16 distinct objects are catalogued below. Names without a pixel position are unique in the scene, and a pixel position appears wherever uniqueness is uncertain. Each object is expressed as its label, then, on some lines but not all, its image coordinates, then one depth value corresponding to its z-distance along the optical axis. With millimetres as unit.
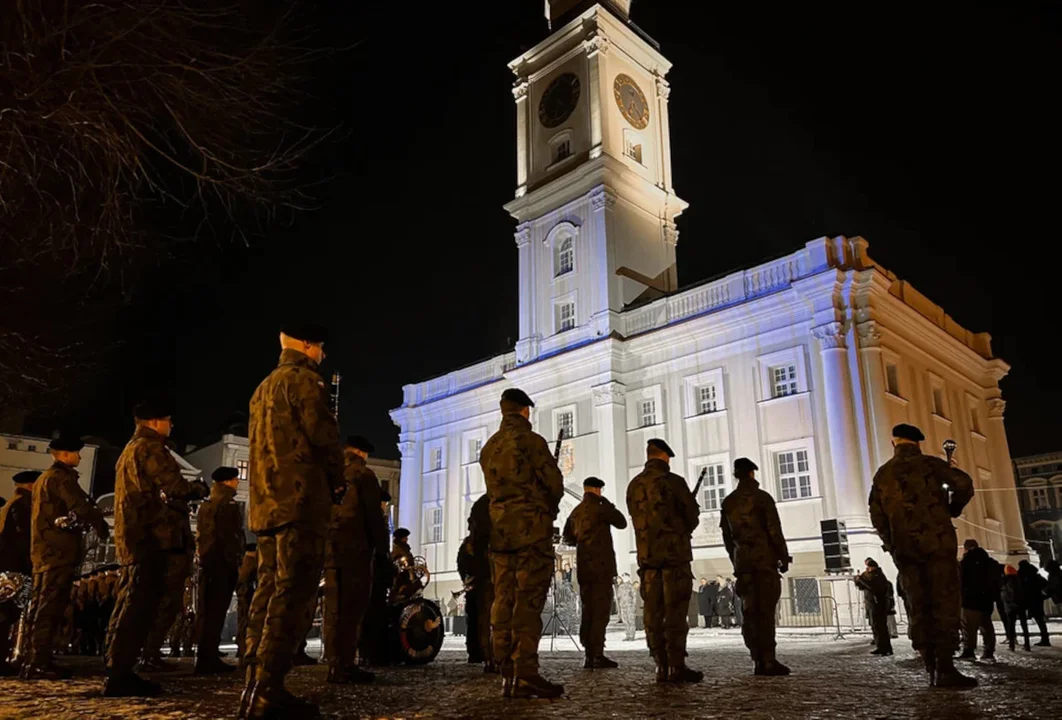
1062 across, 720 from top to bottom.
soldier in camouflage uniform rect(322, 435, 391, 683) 7324
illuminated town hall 24297
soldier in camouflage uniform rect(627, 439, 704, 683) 7344
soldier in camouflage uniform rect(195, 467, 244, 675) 9086
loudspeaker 17656
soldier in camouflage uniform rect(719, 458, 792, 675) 7961
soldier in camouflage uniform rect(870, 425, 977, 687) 6410
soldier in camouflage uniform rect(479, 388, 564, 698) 5922
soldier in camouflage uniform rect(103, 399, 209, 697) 5973
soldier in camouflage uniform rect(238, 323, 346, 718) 4535
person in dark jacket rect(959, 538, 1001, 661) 10047
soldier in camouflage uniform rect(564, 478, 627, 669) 9227
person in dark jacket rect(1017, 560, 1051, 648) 12130
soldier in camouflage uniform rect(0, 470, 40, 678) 9016
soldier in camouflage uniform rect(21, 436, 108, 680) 7656
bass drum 10117
